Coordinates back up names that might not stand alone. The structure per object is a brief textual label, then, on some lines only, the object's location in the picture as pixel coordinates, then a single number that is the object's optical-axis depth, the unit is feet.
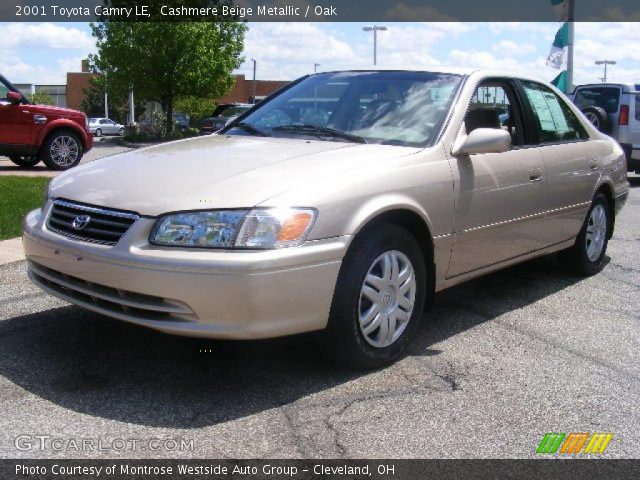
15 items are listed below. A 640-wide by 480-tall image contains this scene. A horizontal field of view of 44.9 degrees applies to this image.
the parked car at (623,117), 47.37
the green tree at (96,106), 248.11
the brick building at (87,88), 240.32
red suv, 41.55
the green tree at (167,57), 95.66
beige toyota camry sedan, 11.16
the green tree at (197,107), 174.91
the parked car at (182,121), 120.39
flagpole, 57.82
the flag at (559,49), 57.21
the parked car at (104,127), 173.17
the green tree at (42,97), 249.92
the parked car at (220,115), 78.75
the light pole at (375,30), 122.31
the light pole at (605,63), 202.80
